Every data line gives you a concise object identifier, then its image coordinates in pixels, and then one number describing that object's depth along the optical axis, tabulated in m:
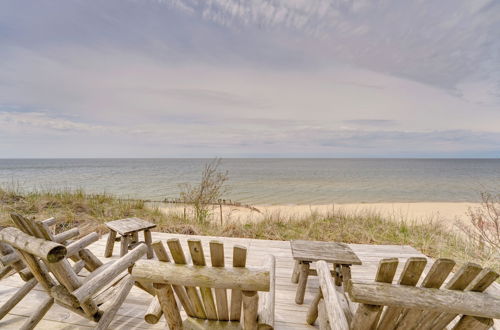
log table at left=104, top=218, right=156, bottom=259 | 3.04
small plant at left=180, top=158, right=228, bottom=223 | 5.50
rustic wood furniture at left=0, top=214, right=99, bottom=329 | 1.91
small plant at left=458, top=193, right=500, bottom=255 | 3.79
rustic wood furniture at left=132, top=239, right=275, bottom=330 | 1.09
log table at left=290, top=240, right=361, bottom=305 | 2.17
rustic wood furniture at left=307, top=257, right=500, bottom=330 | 0.92
